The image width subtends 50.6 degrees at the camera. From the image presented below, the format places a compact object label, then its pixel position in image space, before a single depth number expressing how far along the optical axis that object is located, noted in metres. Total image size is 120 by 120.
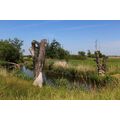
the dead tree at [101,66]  7.26
